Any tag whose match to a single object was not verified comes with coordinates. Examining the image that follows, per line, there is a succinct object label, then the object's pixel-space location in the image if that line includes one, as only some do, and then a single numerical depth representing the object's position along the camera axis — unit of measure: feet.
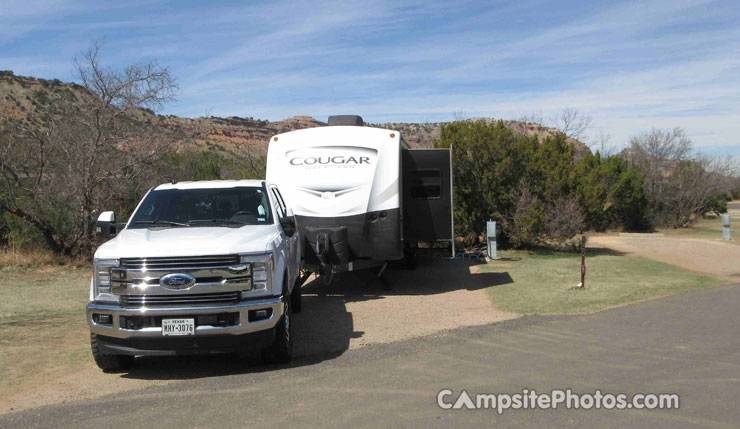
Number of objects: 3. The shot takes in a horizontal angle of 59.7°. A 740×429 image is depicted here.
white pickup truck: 21.01
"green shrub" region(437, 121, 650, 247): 61.26
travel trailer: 36.78
